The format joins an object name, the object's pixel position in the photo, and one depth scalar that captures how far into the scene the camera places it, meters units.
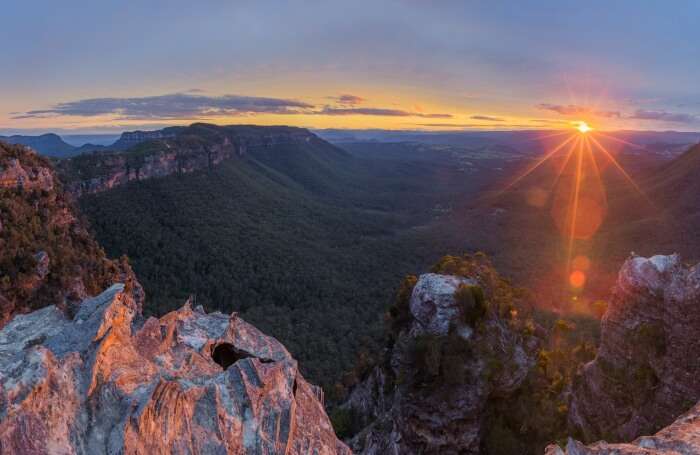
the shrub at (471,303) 20.62
